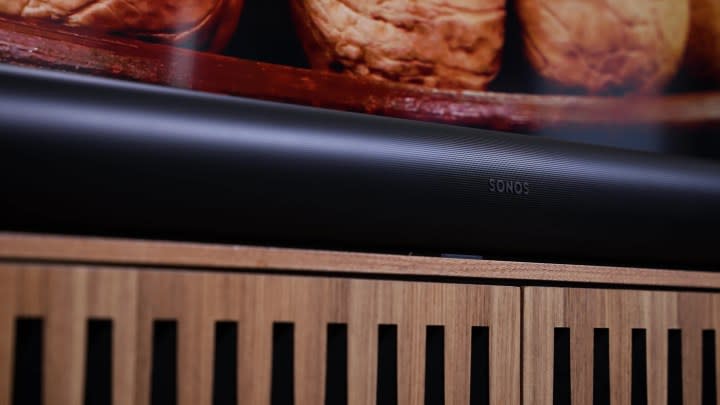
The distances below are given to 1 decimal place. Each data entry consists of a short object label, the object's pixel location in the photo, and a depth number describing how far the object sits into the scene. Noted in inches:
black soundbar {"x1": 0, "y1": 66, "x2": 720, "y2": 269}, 24.3
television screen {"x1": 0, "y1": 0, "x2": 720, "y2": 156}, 32.6
